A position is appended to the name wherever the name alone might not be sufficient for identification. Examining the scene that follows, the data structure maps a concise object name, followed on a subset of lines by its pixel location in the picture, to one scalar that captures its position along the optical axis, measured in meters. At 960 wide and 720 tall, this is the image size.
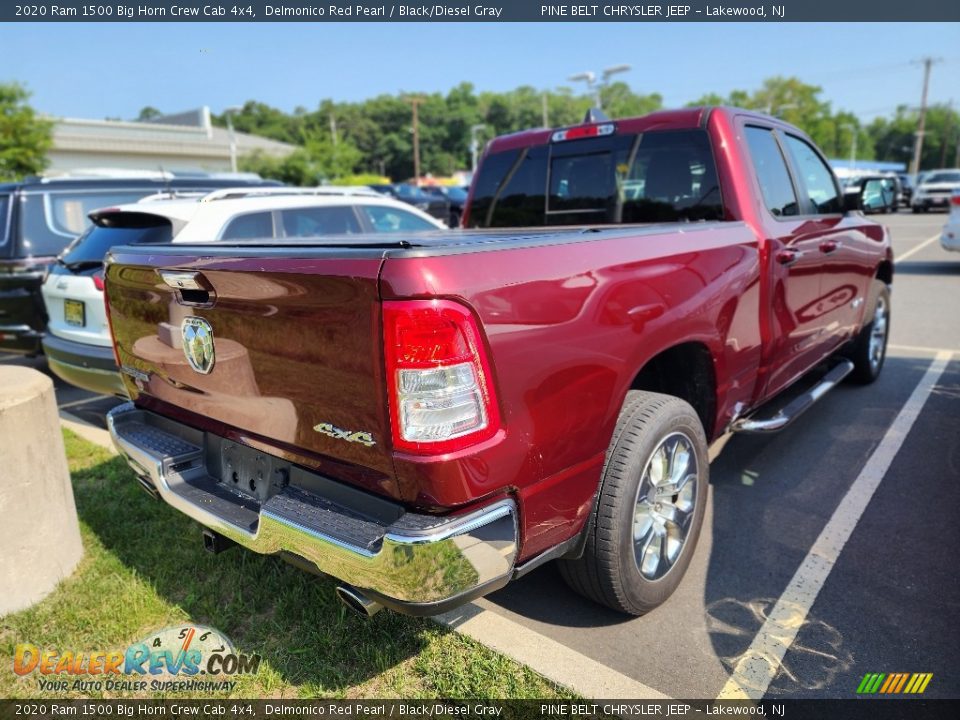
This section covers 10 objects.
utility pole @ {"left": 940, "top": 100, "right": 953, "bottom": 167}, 79.66
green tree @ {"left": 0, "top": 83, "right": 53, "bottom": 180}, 24.70
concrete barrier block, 2.84
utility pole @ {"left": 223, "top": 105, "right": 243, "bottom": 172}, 30.59
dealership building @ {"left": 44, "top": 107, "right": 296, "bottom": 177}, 40.06
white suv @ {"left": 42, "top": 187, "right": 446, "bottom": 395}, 4.70
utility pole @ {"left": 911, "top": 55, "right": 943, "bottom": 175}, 65.44
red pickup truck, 1.84
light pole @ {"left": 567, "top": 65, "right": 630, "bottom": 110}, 17.70
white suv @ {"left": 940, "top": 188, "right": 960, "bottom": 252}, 11.52
